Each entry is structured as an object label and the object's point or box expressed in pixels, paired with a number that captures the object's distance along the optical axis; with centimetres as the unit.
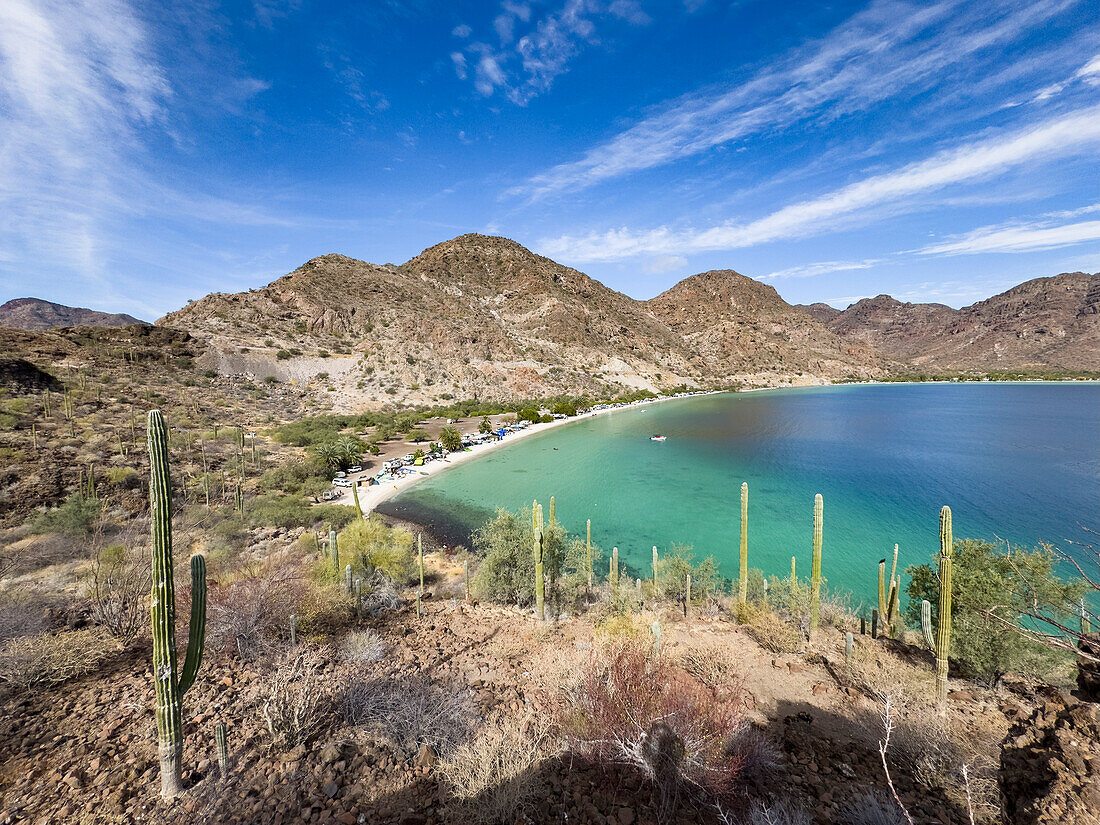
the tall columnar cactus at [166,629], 442
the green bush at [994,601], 798
